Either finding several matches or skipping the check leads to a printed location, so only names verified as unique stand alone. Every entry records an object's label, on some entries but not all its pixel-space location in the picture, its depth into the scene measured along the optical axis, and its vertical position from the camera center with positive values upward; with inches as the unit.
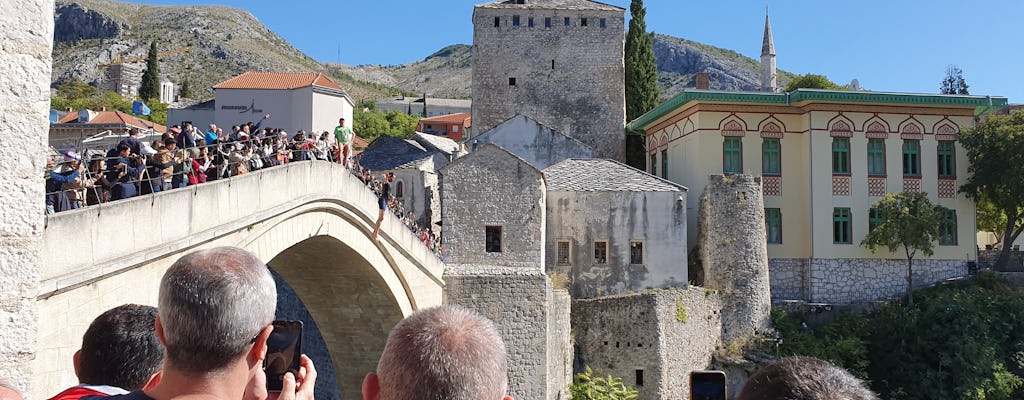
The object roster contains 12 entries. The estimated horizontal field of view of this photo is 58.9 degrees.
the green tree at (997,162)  1085.8 +104.5
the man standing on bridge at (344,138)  683.4 +82.2
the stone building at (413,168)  1180.5 +104.3
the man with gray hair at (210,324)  120.0 -10.4
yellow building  1118.4 +100.0
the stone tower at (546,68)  1512.1 +299.7
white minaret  1363.2 +281.3
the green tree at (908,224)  1076.5 +28.2
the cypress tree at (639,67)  1567.4 +311.2
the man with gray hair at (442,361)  115.1 -14.8
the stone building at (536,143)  1290.6 +148.2
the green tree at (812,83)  1536.7 +284.5
